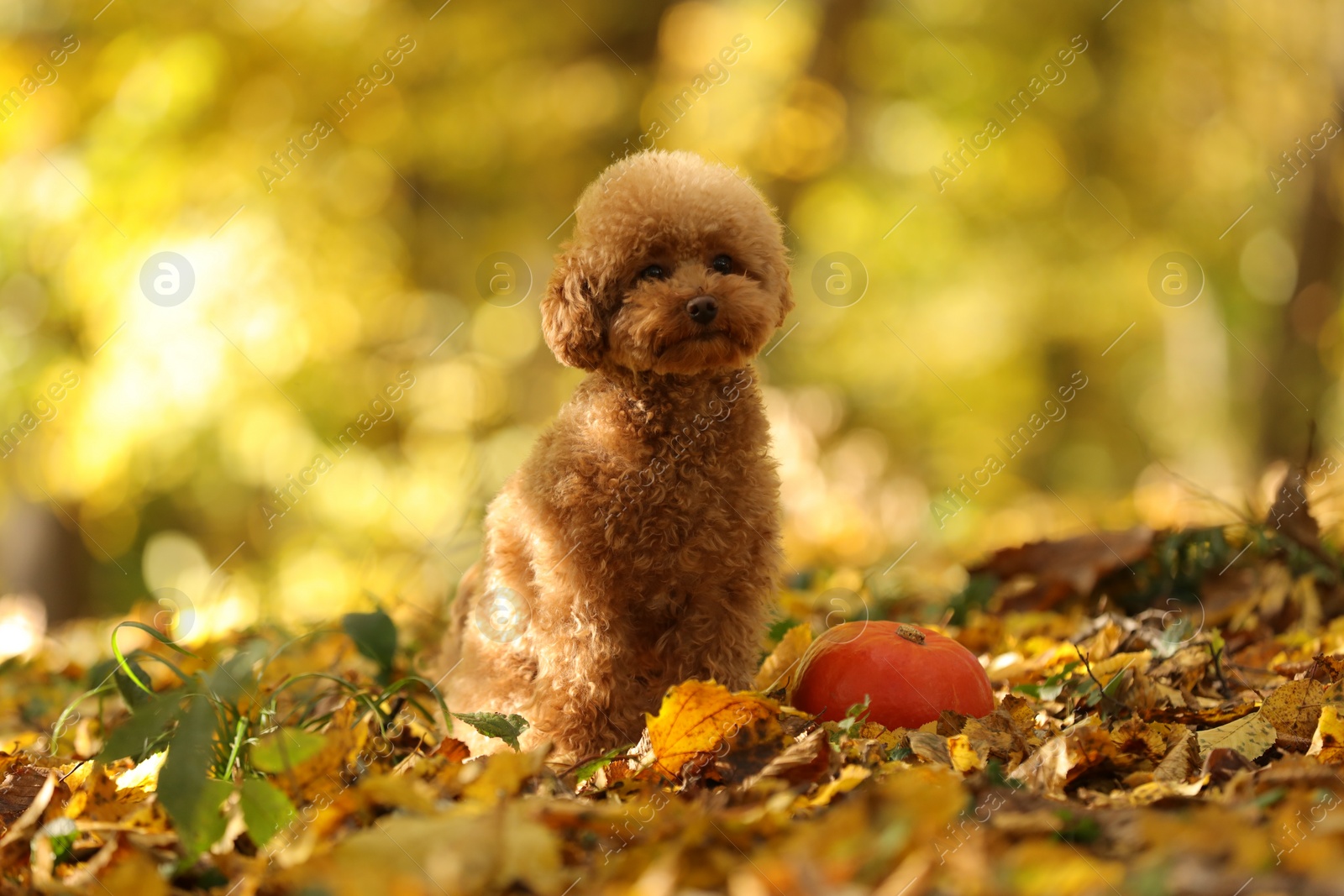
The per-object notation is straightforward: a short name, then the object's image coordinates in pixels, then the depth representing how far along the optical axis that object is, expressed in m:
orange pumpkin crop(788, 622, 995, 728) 2.61
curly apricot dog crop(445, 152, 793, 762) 2.60
